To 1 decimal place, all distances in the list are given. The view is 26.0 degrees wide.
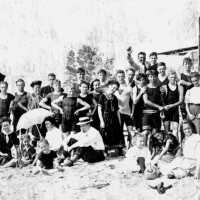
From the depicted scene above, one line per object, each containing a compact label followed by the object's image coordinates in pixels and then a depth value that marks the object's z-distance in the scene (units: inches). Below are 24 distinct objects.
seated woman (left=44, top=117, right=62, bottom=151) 340.2
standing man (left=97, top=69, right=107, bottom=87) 357.7
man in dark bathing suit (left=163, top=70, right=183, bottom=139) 325.7
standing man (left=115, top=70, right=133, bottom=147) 342.3
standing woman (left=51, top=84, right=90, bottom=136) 339.9
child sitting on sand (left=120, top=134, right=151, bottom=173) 292.2
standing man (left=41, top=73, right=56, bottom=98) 372.2
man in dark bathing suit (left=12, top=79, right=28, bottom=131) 361.1
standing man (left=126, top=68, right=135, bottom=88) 351.9
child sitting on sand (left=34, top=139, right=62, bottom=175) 324.2
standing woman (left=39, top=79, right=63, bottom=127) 354.0
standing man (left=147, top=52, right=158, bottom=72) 363.6
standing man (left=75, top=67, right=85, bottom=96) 353.1
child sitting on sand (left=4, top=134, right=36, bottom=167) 348.2
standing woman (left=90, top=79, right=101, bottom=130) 343.6
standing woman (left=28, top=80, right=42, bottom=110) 360.8
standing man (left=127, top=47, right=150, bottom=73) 366.0
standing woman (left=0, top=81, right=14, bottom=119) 363.6
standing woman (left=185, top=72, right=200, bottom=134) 313.0
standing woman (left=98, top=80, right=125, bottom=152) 337.7
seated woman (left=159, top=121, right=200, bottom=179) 270.6
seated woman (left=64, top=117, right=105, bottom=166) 325.4
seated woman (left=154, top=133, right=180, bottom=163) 290.2
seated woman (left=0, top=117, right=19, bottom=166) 353.7
